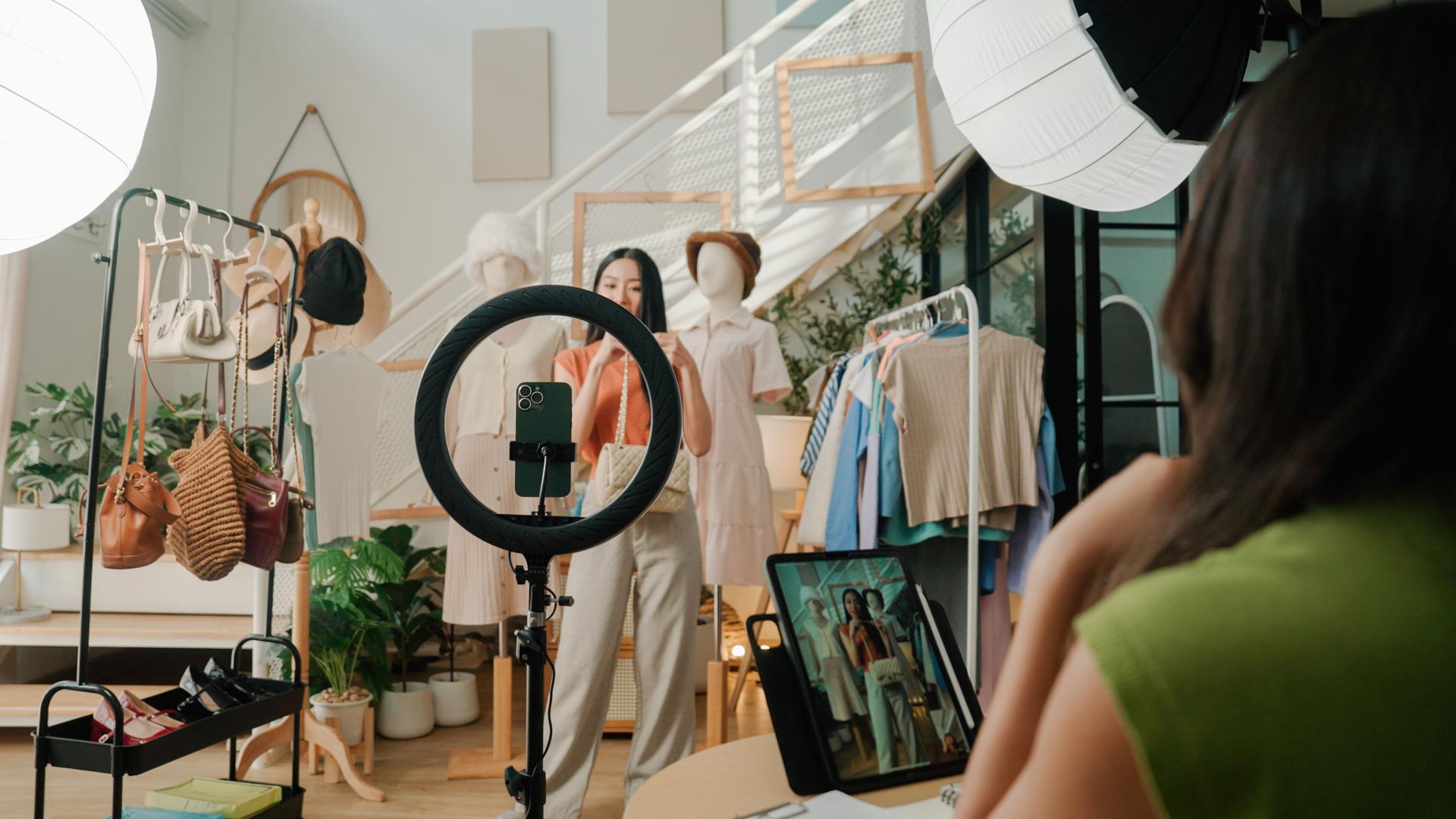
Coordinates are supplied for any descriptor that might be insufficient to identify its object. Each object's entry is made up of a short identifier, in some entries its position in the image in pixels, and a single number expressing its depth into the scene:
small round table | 0.88
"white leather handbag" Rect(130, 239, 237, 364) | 2.19
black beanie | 2.82
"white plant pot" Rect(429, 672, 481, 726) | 3.62
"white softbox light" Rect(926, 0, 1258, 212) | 1.04
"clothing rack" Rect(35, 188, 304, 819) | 1.82
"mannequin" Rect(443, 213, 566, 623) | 3.16
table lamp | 3.58
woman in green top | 0.31
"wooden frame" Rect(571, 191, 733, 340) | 3.92
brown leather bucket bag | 1.93
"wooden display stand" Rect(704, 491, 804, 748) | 2.91
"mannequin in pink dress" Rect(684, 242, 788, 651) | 3.00
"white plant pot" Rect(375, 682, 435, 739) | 3.45
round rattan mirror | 5.75
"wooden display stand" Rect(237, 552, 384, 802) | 2.72
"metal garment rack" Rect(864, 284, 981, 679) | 1.97
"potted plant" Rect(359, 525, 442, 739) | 3.46
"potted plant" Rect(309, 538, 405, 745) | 3.20
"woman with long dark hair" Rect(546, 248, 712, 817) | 2.50
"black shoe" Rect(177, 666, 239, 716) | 2.07
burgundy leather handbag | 2.13
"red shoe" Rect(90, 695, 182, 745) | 1.89
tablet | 0.94
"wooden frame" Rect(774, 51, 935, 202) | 4.06
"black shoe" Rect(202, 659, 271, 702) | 2.13
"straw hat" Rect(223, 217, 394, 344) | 2.99
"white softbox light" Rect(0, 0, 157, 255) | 1.42
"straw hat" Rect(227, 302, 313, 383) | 2.75
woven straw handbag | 2.04
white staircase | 4.12
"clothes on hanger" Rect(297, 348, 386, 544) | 2.90
